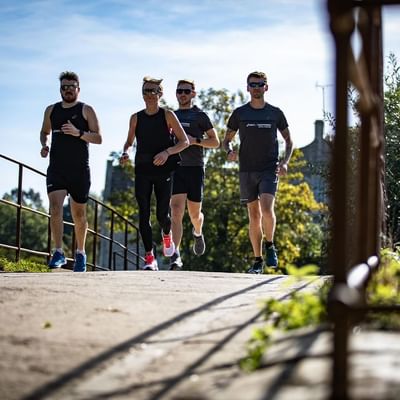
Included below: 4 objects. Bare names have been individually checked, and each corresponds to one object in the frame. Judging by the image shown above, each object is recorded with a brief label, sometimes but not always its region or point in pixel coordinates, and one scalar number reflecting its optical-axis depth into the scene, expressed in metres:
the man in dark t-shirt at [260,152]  11.55
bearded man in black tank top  10.87
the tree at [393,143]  13.47
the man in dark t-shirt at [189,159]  11.98
